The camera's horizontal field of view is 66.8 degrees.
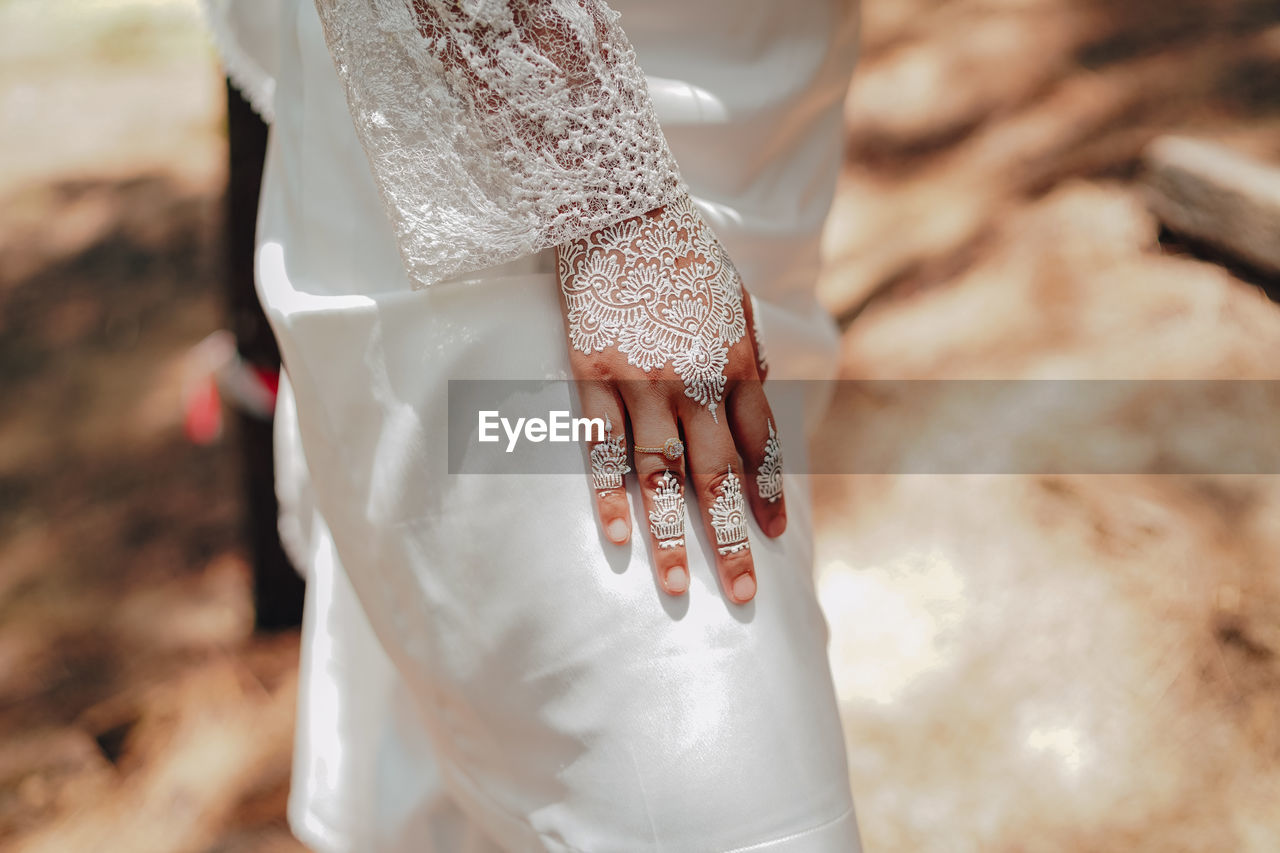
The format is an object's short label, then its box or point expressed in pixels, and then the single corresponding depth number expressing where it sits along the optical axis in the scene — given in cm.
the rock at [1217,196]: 196
